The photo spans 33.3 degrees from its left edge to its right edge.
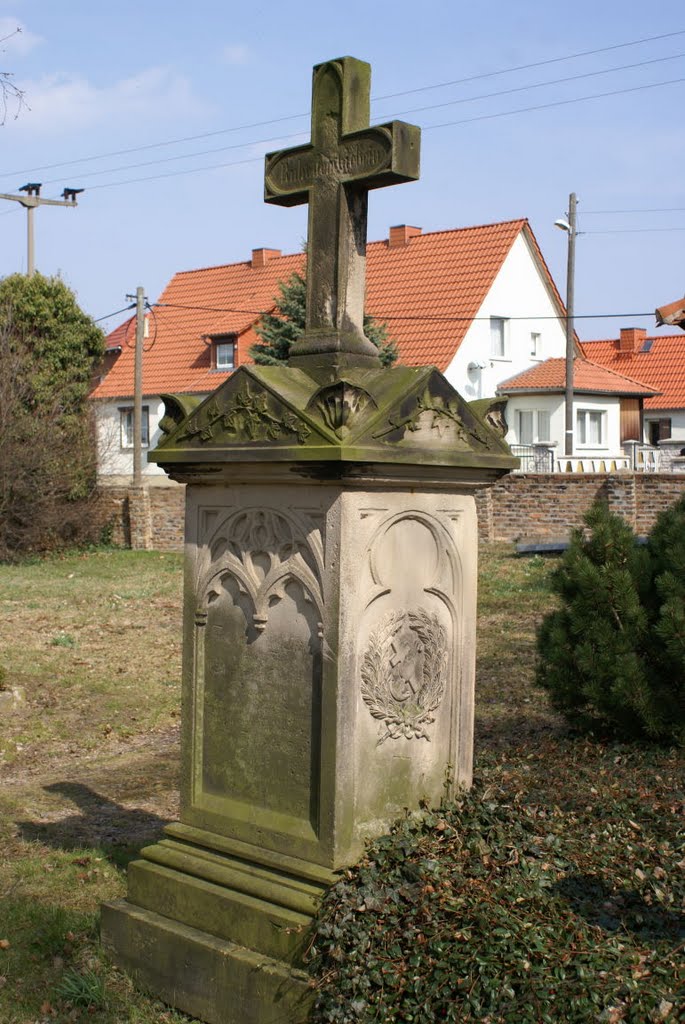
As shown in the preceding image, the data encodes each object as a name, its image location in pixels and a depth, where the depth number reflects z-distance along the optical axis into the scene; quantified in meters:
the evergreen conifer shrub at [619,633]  5.68
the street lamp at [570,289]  27.70
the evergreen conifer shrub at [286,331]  24.19
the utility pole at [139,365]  25.92
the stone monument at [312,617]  3.76
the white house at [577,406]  31.47
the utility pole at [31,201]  27.44
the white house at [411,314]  29.64
